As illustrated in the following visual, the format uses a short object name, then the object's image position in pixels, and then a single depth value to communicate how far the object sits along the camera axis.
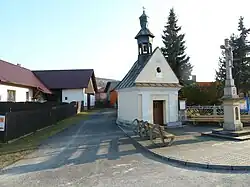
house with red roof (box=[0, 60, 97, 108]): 26.83
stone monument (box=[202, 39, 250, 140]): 13.14
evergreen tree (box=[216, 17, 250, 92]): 33.72
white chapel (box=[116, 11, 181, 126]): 18.39
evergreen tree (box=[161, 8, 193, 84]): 35.59
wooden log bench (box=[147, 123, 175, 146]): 10.80
